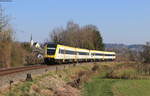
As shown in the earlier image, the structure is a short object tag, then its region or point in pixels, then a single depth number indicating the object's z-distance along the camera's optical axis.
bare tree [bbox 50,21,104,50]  93.54
